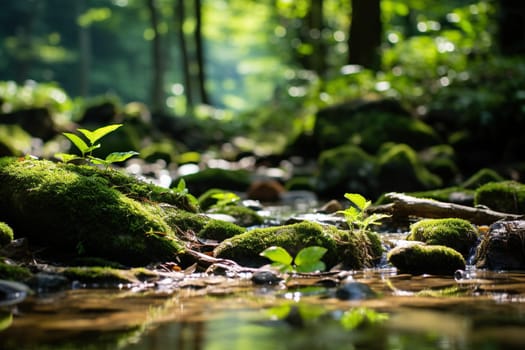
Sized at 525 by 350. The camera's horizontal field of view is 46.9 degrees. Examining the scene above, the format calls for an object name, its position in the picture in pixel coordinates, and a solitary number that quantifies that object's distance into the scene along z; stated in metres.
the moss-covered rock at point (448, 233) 4.45
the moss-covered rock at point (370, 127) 11.64
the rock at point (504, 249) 4.11
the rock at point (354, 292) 3.09
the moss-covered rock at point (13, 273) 3.33
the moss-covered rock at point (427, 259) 3.99
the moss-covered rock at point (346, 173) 9.23
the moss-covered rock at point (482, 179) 7.46
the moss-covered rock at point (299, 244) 4.09
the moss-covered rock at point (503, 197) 5.73
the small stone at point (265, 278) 3.59
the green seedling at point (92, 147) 4.27
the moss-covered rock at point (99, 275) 3.47
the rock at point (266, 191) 9.55
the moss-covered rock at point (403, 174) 9.02
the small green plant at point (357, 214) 4.28
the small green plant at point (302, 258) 3.54
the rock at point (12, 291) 3.04
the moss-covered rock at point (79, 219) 3.88
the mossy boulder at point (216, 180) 9.79
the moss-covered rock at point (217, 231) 4.59
